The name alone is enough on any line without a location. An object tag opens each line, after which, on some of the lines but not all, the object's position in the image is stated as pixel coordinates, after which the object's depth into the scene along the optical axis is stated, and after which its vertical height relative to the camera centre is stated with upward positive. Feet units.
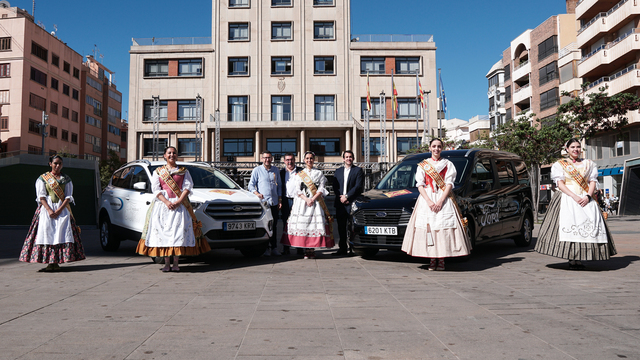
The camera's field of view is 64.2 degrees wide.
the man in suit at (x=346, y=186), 31.35 +0.96
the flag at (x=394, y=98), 134.19 +27.87
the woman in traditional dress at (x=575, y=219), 23.84 -0.87
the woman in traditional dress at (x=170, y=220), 24.50 -0.82
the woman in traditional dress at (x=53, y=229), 25.05 -1.26
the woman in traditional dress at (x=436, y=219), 23.82 -0.84
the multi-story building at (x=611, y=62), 115.24 +33.58
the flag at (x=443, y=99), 144.25 +28.88
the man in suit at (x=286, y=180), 32.14 +1.42
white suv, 27.31 -0.35
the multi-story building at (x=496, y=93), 221.05 +48.23
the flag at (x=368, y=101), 132.89 +26.66
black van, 27.25 -0.01
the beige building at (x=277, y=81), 143.74 +34.54
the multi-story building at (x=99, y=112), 221.46 +42.11
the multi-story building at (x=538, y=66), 159.84 +46.86
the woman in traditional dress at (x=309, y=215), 29.43 -0.74
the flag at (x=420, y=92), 135.21 +29.03
